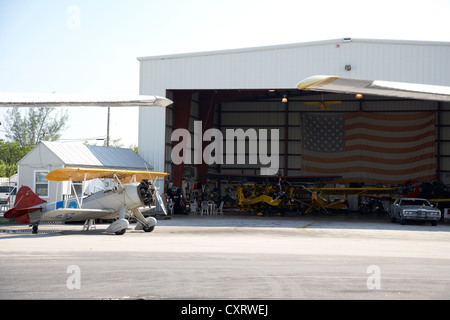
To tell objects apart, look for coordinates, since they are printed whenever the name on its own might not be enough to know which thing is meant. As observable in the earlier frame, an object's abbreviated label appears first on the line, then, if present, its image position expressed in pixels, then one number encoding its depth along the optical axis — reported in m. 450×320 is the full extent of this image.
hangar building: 26.53
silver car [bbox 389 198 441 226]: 23.03
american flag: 37.16
